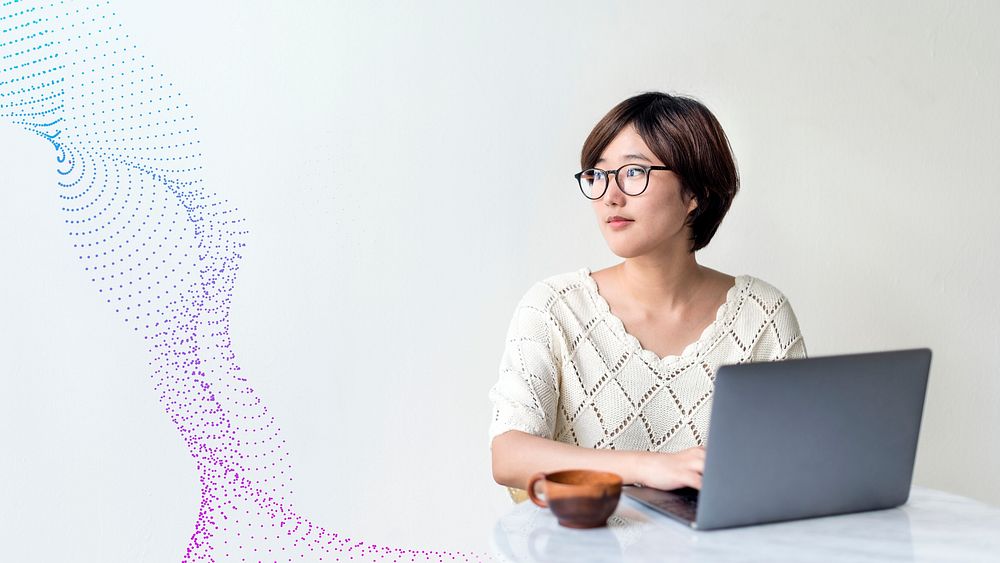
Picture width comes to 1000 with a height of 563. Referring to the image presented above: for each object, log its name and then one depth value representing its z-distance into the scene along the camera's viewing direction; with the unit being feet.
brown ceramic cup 3.90
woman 5.95
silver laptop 3.80
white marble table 3.76
